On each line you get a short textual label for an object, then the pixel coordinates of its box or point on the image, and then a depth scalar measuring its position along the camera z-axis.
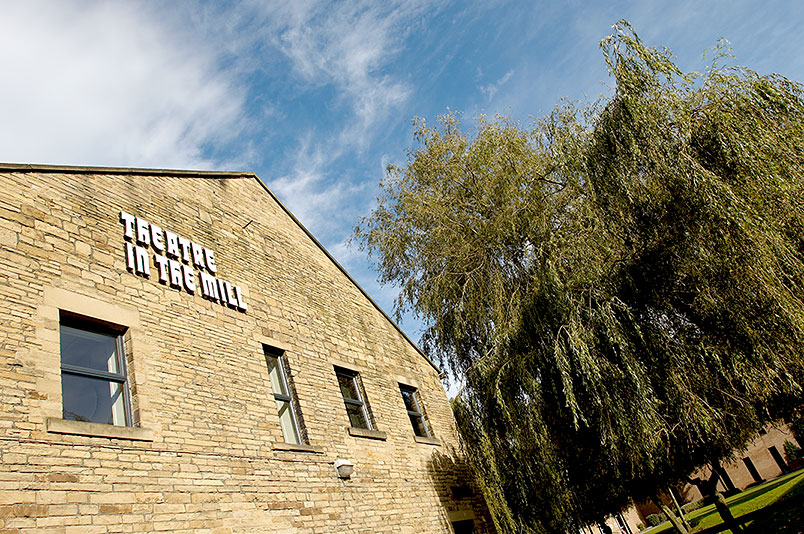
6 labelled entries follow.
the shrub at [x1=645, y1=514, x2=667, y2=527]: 40.56
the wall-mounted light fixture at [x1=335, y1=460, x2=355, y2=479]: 7.73
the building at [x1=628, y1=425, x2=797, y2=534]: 35.41
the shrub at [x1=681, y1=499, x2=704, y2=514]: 39.20
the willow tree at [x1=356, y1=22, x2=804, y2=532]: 7.12
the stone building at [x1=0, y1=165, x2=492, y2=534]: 4.85
